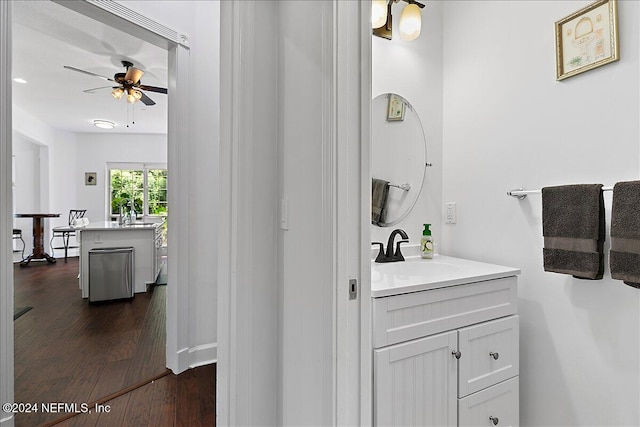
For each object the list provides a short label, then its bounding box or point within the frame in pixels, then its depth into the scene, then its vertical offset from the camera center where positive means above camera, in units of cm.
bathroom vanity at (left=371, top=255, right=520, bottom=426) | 124 -51
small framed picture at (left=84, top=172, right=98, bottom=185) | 763 +71
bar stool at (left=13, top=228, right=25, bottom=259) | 646 -41
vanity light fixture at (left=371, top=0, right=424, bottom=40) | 195 +105
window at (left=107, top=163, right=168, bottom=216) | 786 +55
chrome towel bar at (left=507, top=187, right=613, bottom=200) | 168 +10
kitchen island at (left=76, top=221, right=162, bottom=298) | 406 -38
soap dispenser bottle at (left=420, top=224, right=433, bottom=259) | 199 -18
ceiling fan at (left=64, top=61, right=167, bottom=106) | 377 +138
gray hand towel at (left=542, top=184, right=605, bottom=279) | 141 -7
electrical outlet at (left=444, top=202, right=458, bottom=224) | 211 +0
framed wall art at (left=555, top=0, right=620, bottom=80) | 142 +73
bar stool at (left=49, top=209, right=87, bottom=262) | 675 -38
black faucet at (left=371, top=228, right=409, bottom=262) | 187 -21
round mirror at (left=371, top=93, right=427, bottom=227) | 199 +31
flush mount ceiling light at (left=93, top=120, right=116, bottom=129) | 570 +141
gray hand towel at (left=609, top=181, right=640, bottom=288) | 125 -7
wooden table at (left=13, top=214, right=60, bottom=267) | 608 -57
